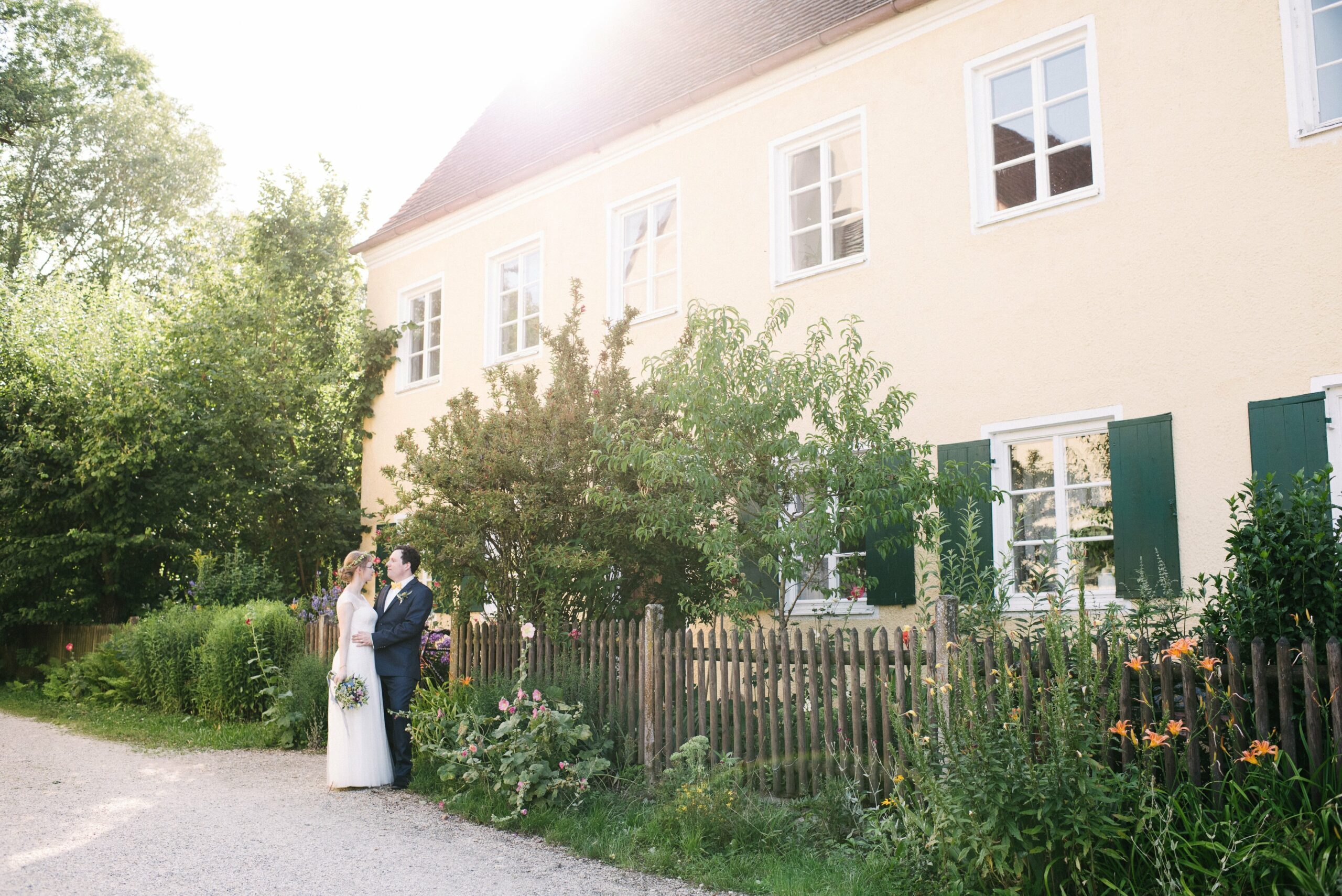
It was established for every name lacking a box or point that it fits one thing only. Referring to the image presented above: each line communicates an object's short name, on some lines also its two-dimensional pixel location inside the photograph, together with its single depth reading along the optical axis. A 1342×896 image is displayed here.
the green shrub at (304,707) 9.77
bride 7.69
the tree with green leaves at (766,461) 7.51
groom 7.95
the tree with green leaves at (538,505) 8.12
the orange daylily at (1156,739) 4.43
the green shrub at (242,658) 10.93
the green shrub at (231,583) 13.70
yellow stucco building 7.87
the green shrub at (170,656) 11.76
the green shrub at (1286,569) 4.53
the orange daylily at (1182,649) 4.58
